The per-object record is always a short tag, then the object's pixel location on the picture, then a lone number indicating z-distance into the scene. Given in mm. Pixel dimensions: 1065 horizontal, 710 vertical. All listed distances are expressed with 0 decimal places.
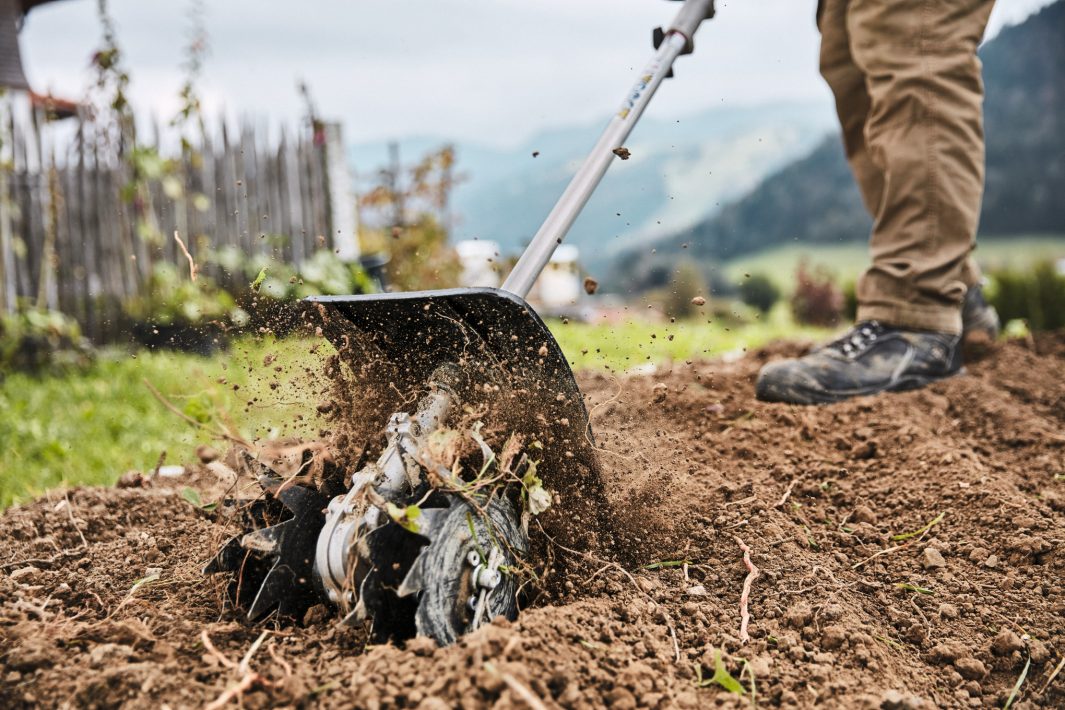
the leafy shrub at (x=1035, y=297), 6586
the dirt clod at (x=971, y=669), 1523
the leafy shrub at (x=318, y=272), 4458
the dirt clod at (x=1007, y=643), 1569
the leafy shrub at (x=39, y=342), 5539
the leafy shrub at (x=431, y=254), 7840
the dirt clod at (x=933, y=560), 1866
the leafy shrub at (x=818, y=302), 10164
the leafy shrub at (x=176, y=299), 5555
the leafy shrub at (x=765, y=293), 14820
